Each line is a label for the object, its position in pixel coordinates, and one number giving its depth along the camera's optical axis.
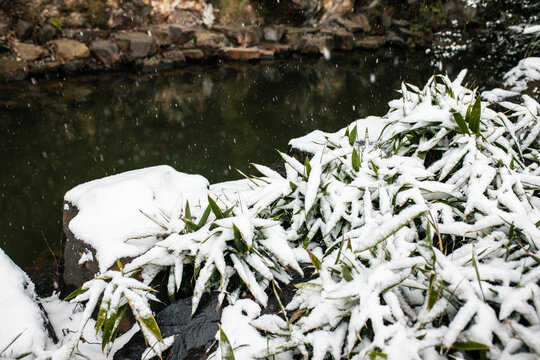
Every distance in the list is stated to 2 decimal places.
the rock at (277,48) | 12.16
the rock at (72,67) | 8.65
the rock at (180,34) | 10.93
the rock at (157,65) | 9.77
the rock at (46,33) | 9.17
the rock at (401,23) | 15.37
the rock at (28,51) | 8.35
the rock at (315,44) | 12.74
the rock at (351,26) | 14.48
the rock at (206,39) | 11.25
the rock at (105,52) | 9.21
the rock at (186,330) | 1.40
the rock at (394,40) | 14.55
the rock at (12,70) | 7.77
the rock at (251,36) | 12.09
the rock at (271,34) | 12.47
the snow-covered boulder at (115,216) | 1.80
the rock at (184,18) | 11.98
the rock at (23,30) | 8.91
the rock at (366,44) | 13.90
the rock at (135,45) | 9.80
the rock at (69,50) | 8.78
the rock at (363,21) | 14.87
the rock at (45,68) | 8.20
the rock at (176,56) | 10.36
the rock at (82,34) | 9.62
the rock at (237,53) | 11.31
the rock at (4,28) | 8.70
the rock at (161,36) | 10.71
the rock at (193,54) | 10.78
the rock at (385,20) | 15.28
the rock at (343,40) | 13.43
